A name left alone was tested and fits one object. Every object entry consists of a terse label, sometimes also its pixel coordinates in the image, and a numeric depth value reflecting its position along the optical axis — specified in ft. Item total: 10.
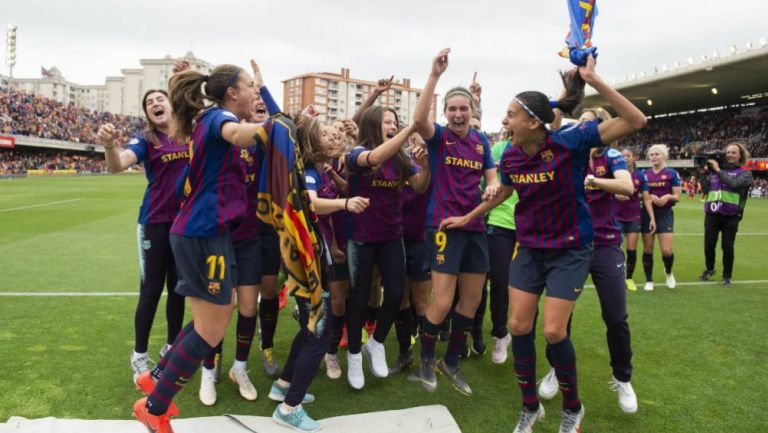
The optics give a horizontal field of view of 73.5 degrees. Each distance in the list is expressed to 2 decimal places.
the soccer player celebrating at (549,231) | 10.08
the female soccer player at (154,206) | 12.67
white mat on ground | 10.17
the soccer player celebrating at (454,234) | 12.74
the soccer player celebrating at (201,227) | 9.37
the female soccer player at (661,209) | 25.62
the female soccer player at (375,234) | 12.89
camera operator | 25.67
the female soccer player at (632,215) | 24.57
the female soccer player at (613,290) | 11.89
